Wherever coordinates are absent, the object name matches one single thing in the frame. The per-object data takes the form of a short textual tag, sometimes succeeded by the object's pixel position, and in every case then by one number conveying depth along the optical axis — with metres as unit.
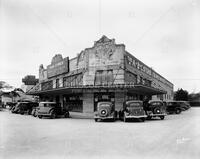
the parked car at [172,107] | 31.97
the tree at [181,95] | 74.09
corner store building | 26.45
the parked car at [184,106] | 40.34
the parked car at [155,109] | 21.06
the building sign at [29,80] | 75.99
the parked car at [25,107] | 31.23
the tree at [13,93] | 60.46
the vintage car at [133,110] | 18.88
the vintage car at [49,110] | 23.02
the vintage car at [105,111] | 19.38
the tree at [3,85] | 60.19
